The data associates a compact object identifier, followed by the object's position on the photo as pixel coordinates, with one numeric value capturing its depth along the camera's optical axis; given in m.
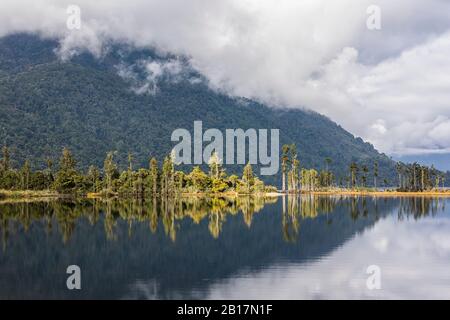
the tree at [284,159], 147.88
